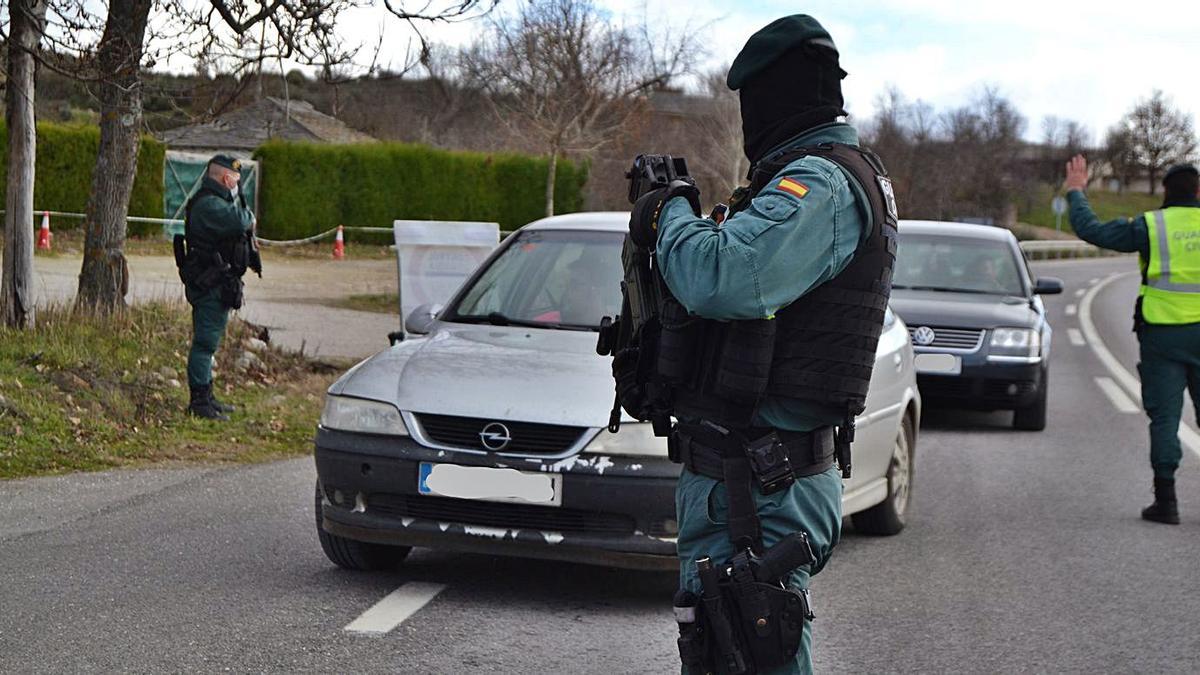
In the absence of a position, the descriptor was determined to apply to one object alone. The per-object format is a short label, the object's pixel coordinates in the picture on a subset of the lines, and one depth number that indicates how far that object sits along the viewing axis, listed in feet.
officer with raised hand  26.18
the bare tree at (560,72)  76.59
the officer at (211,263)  33.55
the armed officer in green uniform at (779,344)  9.67
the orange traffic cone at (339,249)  106.11
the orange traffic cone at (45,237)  86.63
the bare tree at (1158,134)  374.63
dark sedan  38.19
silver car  18.02
